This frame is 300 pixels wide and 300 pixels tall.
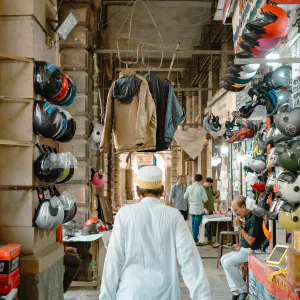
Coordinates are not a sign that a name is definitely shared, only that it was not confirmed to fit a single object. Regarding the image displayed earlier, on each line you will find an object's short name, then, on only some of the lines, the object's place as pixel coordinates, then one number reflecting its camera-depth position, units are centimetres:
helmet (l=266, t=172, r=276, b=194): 497
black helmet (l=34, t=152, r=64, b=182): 376
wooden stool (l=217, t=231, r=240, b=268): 746
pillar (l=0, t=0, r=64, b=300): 373
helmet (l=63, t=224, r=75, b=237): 632
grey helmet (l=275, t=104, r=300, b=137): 371
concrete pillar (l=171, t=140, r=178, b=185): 2339
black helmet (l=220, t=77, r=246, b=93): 550
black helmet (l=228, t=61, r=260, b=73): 500
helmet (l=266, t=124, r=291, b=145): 440
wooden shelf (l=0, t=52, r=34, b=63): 366
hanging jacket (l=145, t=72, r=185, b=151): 454
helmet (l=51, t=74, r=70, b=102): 393
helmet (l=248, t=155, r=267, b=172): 582
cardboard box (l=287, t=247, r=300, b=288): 322
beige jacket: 437
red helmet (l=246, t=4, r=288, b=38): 398
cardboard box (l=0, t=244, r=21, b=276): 325
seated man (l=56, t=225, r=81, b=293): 482
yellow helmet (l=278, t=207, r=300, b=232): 389
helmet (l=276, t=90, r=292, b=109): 467
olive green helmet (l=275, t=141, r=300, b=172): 386
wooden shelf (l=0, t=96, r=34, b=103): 373
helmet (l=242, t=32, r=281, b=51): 409
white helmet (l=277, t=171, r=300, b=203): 387
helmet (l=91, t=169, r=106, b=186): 798
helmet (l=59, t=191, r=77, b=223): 413
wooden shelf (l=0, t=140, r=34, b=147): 352
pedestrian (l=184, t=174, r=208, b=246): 1006
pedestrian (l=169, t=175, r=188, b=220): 1083
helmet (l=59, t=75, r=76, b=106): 407
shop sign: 2980
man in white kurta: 266
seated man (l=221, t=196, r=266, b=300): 527
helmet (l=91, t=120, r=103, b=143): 793
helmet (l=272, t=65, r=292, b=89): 465
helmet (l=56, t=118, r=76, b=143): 398
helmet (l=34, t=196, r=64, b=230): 375
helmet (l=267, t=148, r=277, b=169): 475
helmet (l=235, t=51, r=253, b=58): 429
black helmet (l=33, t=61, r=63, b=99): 379
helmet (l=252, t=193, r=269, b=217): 518
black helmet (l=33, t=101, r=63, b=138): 372
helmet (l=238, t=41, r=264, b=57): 420
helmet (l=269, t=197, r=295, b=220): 401
